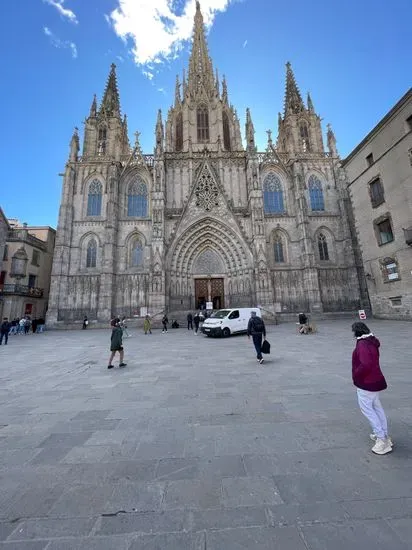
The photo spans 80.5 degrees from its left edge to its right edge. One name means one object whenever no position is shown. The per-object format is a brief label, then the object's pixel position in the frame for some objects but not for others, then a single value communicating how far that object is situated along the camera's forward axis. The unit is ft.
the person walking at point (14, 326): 72.15
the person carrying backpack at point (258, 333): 25.23
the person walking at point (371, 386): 9.61
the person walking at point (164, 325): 63.05
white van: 49.37
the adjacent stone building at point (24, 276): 83.51
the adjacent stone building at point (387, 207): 56.34
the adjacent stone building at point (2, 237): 81.97
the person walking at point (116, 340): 24.75
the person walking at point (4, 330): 47.24
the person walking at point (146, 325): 59.36
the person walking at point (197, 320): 58.47
